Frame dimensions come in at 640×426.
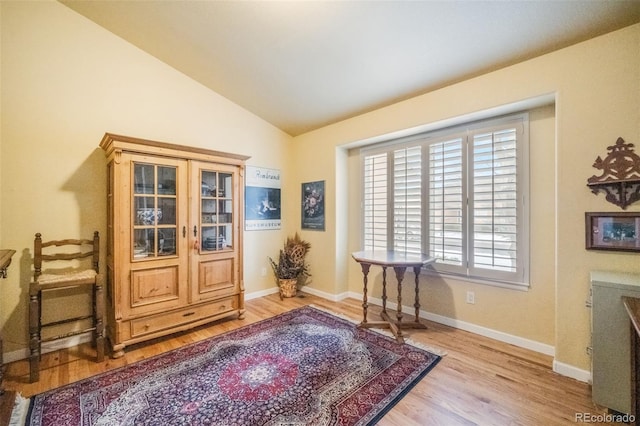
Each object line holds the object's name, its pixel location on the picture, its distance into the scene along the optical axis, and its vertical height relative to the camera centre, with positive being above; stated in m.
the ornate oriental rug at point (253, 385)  1.63 -1.21
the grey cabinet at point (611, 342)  1.63 -0.79
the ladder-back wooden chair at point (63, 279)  2.05 -0.53
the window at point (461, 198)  2.56 +0.17
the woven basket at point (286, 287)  3.98 -1.08
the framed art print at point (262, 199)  3.91 +0.21
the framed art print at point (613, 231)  1.85 -0.13
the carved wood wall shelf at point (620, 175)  1.83 +0.26
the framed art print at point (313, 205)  4.05 +0.12
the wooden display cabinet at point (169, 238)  2.39 -0.24
